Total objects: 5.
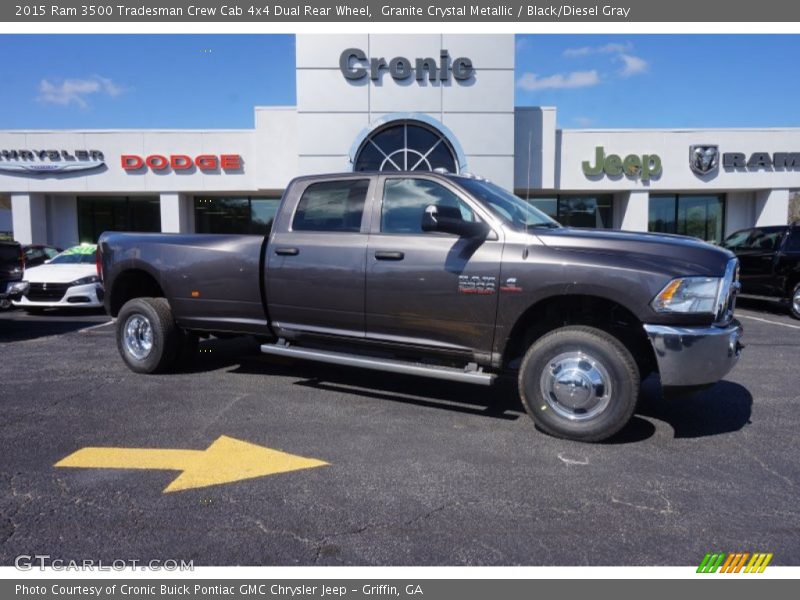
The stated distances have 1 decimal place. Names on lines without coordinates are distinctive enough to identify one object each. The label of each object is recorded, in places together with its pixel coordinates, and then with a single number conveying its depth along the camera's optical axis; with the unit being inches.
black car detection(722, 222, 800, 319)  442.9
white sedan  439.2
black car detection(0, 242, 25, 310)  341.7
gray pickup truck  153.2
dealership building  773.3
